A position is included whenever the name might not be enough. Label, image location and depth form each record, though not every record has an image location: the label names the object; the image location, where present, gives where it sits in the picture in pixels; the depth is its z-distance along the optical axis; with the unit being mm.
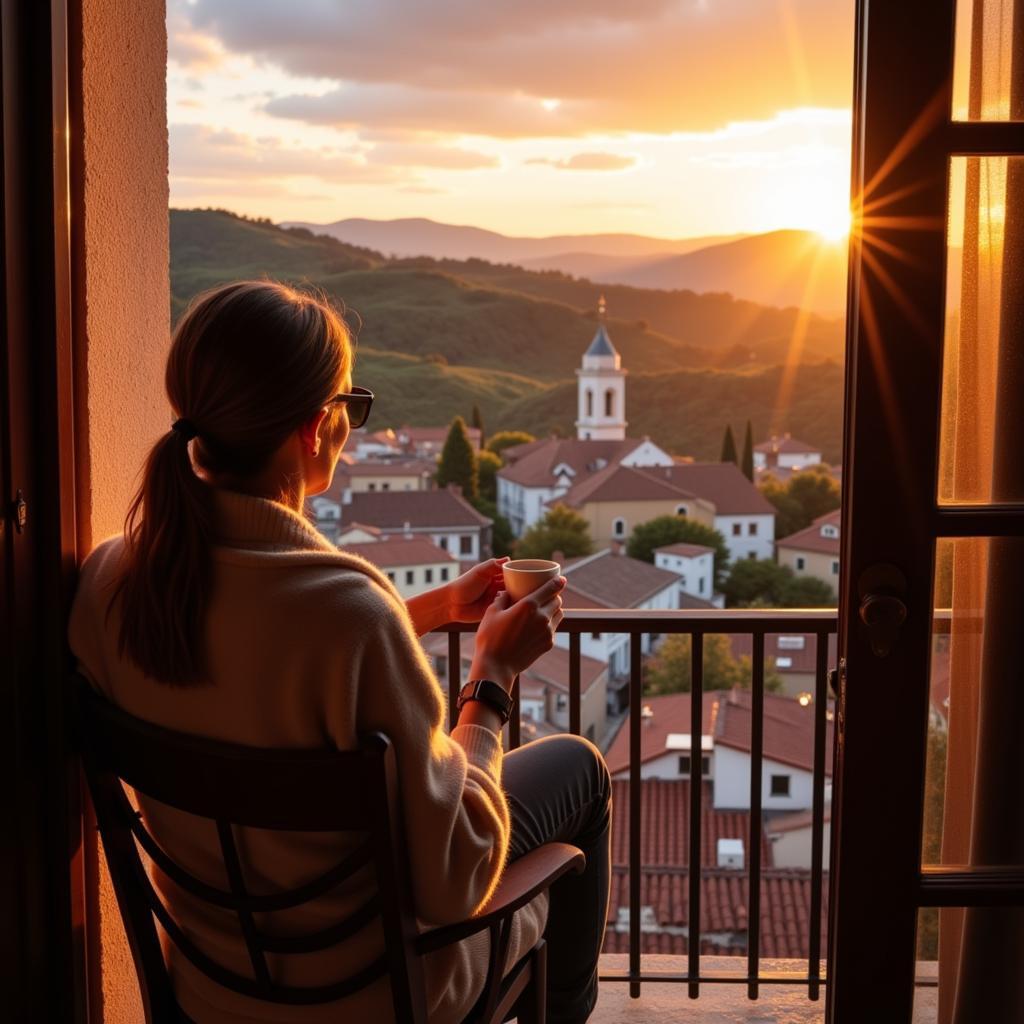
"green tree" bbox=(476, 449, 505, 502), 49594
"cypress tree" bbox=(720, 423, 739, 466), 48250
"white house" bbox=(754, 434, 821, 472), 46562
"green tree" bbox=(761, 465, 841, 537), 46406
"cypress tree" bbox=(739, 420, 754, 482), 47719
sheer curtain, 1354
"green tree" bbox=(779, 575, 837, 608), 42188
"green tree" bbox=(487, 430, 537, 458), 52625
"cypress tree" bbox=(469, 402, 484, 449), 50438
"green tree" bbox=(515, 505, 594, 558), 44594
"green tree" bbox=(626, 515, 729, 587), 44812
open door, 1327
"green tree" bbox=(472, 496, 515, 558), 48094
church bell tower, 52375
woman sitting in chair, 1049
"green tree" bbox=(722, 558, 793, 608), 44812
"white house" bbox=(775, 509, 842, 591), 43531
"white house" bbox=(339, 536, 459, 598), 31938
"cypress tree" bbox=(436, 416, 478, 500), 46531
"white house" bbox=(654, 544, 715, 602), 43625
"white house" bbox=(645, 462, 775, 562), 46406
